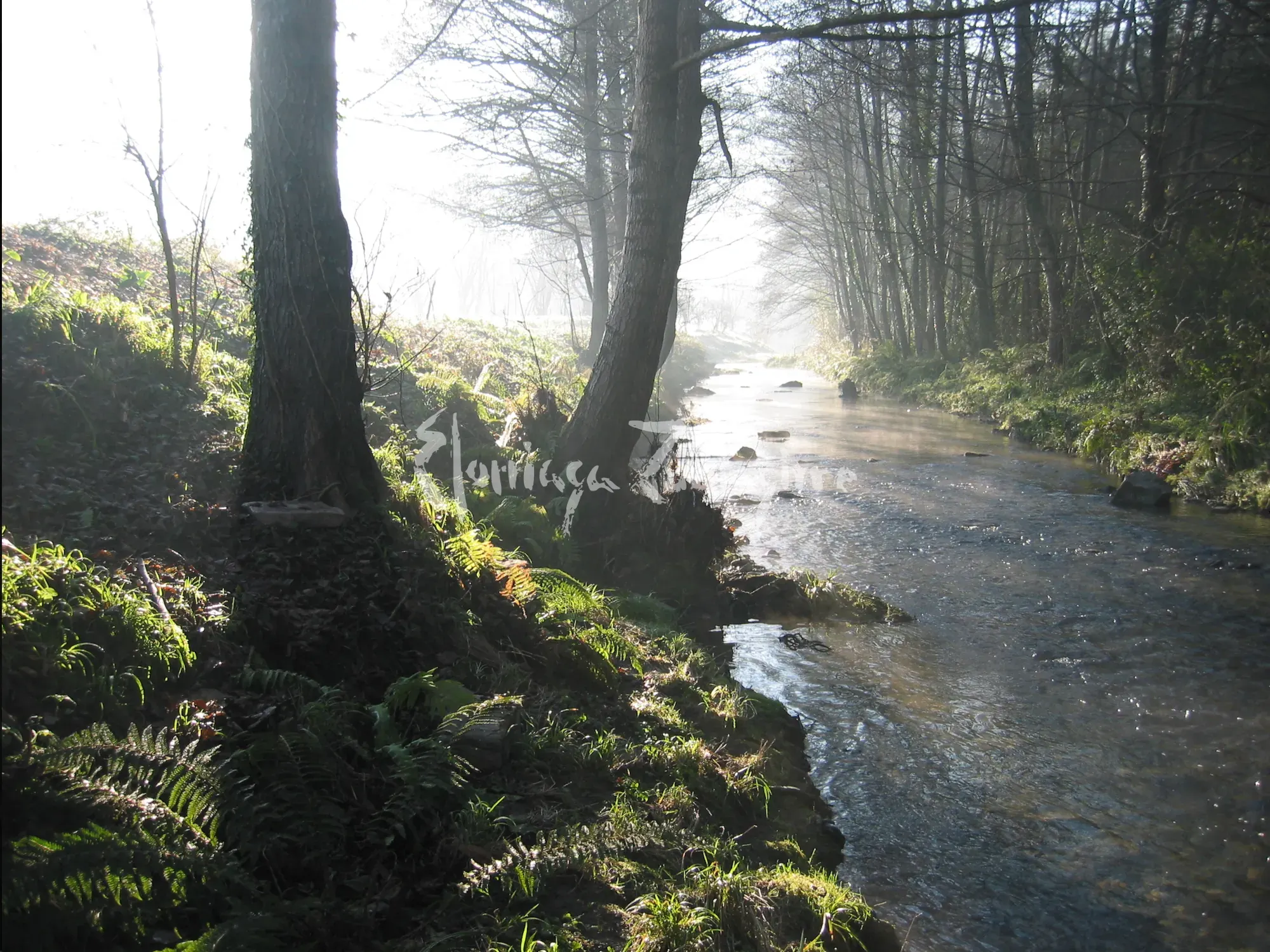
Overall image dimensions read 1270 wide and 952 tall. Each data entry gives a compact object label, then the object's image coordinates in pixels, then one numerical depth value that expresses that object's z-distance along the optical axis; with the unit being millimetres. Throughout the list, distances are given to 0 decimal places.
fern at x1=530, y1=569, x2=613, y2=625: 5359
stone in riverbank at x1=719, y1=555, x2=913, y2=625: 7262
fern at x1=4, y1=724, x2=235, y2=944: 2023
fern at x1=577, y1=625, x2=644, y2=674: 5094
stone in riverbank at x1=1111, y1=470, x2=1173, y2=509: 10367
